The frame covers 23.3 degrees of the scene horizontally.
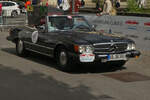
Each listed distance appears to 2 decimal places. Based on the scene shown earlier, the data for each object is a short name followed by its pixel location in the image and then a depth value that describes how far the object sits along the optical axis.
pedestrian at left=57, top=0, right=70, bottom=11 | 19.58
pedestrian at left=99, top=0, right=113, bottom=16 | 16.48
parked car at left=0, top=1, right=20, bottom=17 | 35.38
